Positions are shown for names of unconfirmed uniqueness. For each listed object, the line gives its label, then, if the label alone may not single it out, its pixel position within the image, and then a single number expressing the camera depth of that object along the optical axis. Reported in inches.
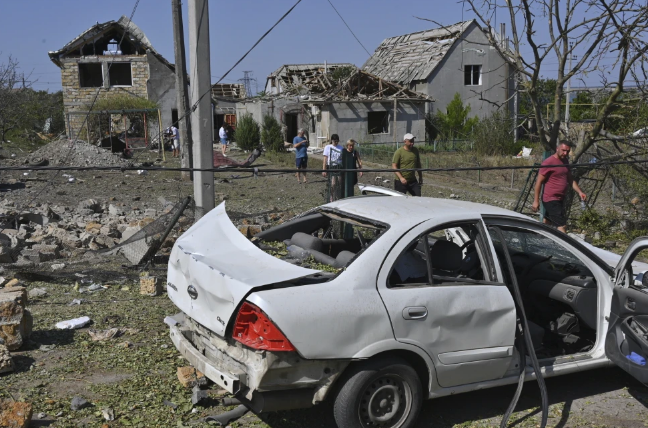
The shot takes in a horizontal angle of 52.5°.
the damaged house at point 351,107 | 1330.0
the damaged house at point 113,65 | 1499.8
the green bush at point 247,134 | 1353.3
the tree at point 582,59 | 373.4
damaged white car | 149.9
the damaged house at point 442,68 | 1464.1
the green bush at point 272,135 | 1283.2
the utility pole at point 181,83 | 746.2
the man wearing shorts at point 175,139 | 1247.6
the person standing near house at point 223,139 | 1237.3
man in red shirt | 354.9
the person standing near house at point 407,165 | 420.2
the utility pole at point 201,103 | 315.6
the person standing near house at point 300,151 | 772.0
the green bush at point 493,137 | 1129.4
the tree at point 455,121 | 1450.5
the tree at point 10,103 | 1155.9
